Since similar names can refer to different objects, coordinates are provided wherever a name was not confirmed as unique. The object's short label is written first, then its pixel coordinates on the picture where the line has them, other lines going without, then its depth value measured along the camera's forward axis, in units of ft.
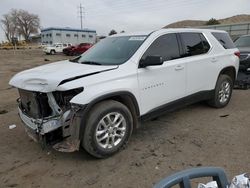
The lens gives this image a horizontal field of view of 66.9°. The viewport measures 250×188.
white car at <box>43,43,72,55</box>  90.09
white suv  8.05
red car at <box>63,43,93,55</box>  77.75
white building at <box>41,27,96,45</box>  178.89
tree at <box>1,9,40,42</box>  213.83
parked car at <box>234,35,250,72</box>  19.84
